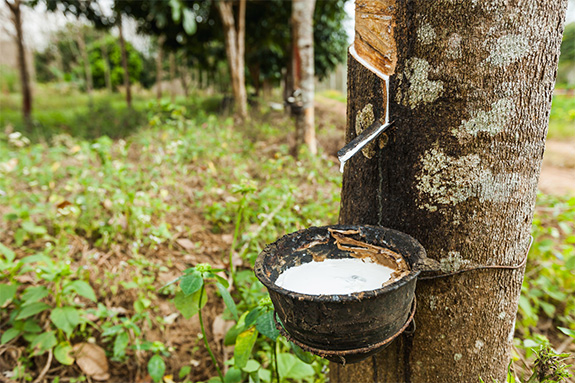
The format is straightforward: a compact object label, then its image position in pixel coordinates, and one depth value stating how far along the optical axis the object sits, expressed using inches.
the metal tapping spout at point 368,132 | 15.0
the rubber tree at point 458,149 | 14.7
